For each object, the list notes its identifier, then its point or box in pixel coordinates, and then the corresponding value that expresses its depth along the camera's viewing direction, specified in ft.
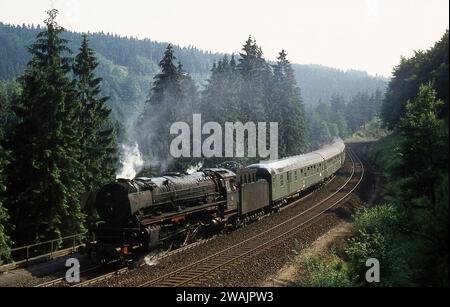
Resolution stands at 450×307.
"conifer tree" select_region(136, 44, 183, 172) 128.57
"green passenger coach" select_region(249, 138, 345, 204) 90.12
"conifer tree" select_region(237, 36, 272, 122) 163.59
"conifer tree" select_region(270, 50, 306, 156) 185.78
